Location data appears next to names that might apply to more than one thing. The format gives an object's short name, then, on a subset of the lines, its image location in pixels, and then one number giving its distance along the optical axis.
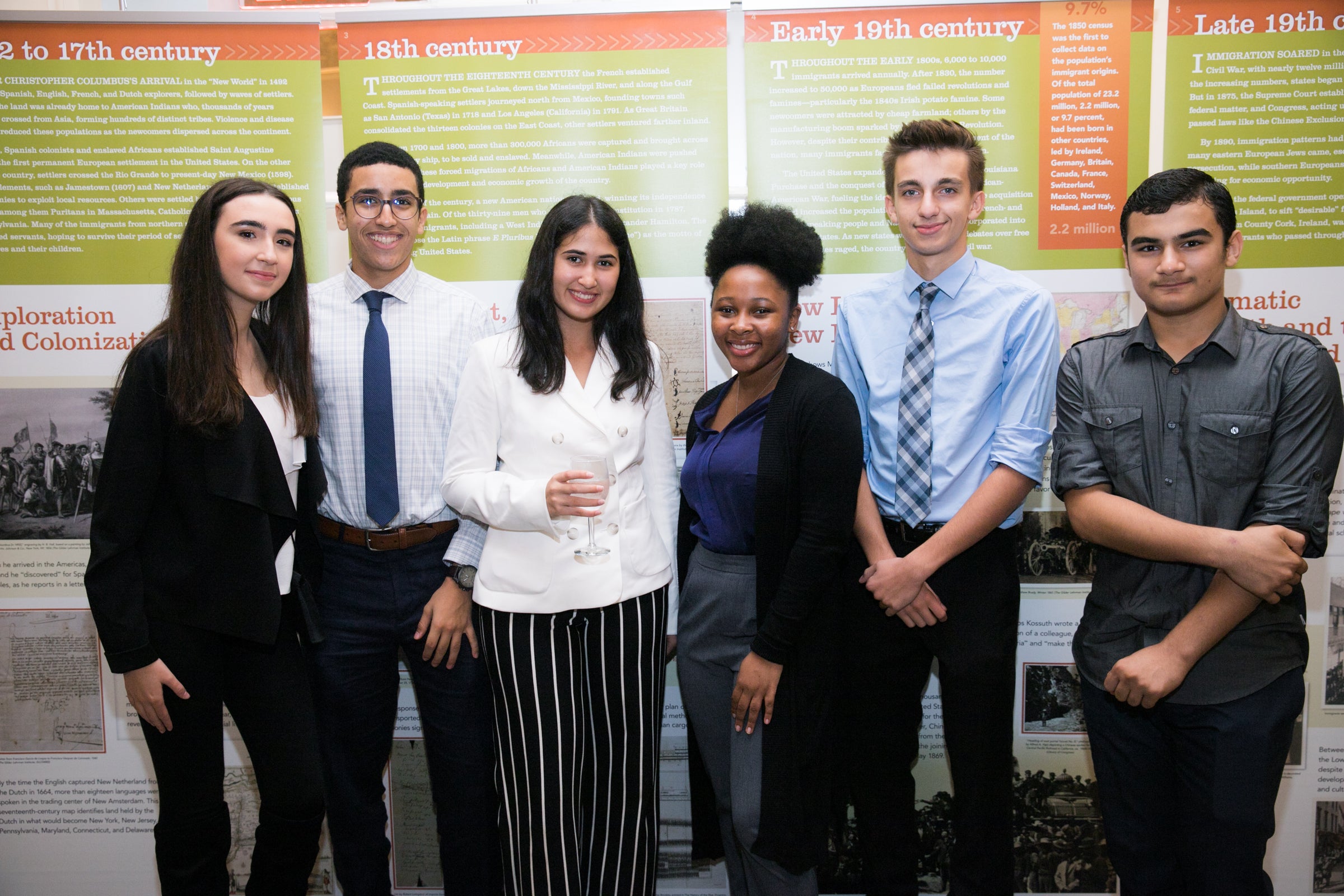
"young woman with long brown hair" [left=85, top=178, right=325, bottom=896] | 1.80
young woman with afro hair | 1.90
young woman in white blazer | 2.00
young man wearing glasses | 2.24
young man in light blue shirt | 2.07
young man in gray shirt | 1.74
